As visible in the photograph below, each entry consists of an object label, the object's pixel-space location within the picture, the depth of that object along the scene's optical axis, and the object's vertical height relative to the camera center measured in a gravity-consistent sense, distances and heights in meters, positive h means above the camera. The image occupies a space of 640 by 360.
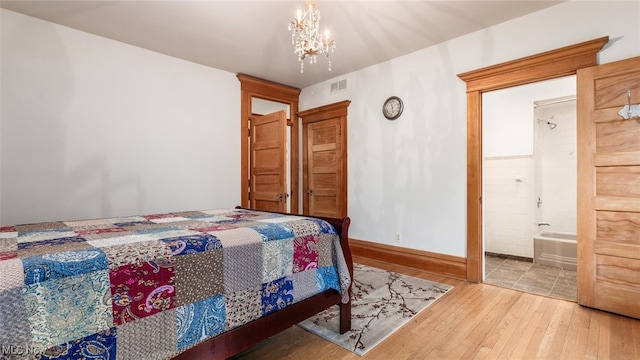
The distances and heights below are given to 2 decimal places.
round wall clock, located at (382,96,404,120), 3.85 +0.94
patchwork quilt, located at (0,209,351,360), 1.01 -0.43
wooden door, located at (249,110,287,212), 4.11 +0.26
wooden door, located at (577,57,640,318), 2.31 -0.10
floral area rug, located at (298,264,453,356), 2.10 -1.10
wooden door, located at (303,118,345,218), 4.62 +0.20
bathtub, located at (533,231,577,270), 3.74 -0.93
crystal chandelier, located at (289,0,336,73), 2.19 +1.06
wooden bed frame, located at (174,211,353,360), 1.39 -0.78
